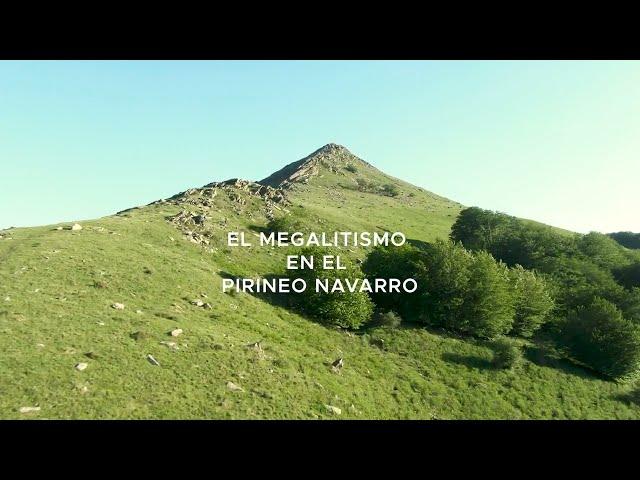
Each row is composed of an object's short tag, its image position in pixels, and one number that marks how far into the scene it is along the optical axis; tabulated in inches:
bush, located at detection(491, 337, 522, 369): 1764.3
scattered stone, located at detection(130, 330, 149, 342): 1154.2
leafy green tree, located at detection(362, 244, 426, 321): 2122.3
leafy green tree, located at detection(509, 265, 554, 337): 2201.0
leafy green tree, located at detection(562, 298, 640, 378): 1859.0
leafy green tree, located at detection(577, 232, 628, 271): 3533.5
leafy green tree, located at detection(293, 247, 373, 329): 1907.0
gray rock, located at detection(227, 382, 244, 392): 1054.9
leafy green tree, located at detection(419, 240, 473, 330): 2041.1
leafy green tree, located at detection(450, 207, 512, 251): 3949.3
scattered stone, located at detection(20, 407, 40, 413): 767.3
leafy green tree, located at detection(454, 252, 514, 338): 2007.9
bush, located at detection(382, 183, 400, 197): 6250.0
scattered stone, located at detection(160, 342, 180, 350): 1159.0
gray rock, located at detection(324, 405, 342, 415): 1136.8
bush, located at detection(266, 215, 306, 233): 2989.7
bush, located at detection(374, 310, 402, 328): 1972.2
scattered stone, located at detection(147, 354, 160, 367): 1047.9
